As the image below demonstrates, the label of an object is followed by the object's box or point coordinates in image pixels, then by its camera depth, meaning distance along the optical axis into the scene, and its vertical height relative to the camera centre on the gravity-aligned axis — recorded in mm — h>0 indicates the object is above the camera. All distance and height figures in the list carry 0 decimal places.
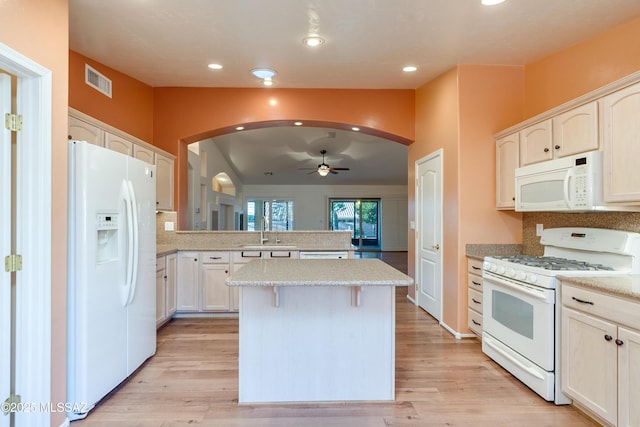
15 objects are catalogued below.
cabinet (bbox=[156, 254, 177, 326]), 3557 -787
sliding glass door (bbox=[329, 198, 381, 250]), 12062 -101
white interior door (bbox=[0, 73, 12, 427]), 1720 -117
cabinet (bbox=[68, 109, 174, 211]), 2582 +671
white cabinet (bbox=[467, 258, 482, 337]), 3189 -777
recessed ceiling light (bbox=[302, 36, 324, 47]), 2930 +1562
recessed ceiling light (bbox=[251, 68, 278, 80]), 3611 +1576
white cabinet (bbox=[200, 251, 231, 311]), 3992 -793
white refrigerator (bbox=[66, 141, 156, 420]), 2029 -364
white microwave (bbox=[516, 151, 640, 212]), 2262 +227
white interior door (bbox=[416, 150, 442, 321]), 3855 -213
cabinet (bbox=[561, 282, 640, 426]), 1706 -781
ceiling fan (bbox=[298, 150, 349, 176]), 7784 +1099
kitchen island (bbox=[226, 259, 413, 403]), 2195 -848
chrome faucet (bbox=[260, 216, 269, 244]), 4430 -287
